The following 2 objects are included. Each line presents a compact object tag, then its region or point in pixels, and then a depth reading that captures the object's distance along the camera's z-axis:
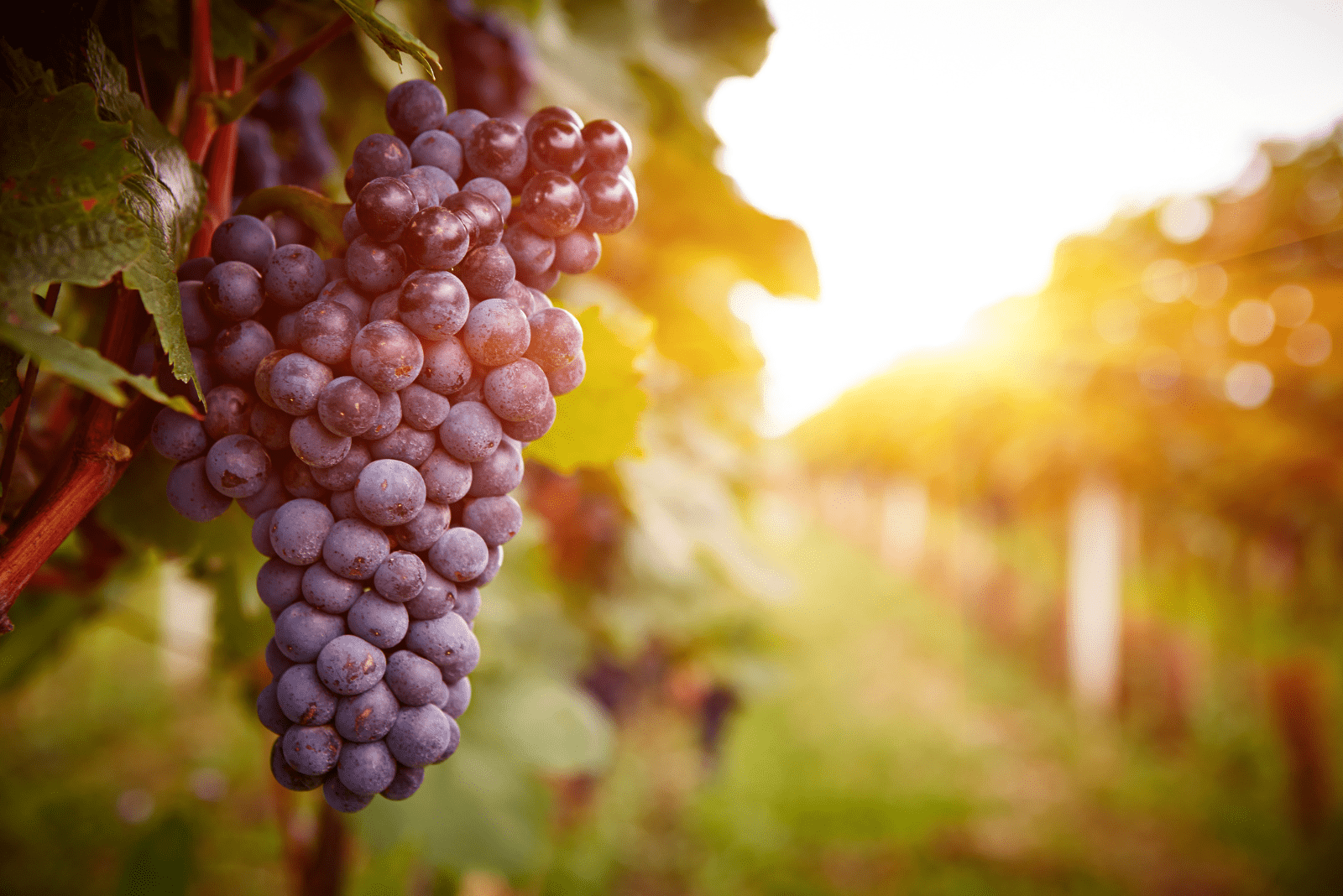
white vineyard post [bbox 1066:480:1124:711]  7.33
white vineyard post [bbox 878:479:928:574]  15.02
